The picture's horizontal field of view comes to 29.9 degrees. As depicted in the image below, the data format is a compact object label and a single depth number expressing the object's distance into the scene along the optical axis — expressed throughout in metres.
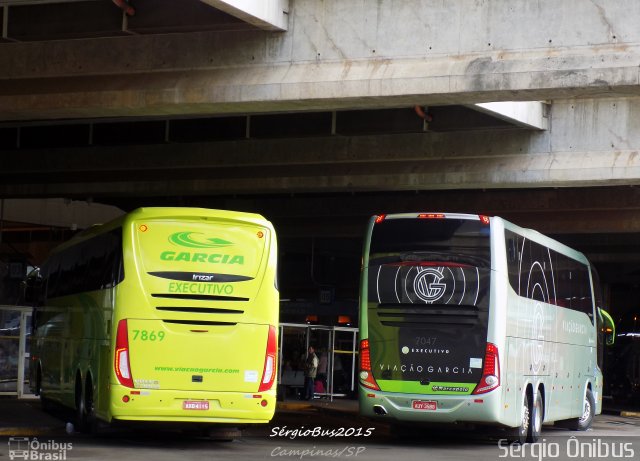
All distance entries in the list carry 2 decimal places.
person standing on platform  34.23
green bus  16.78
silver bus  19.28
